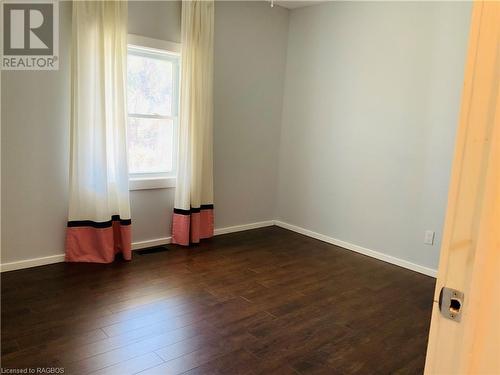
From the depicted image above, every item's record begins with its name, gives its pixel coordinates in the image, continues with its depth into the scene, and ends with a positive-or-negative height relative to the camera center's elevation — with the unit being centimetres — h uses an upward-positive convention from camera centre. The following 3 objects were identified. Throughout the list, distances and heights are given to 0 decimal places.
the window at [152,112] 369 +22
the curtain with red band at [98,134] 316 -3
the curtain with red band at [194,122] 375 +14
